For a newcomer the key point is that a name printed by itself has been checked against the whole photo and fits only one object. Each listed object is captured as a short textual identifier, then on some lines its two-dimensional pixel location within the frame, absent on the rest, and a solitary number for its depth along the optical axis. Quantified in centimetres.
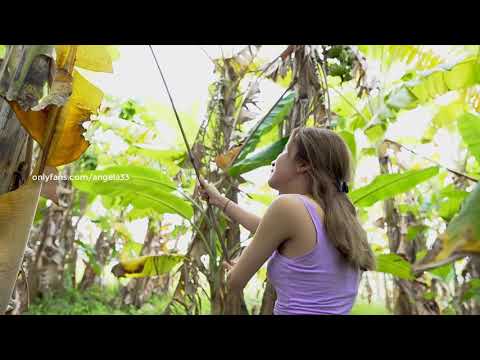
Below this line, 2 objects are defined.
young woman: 72
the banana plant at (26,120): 73
